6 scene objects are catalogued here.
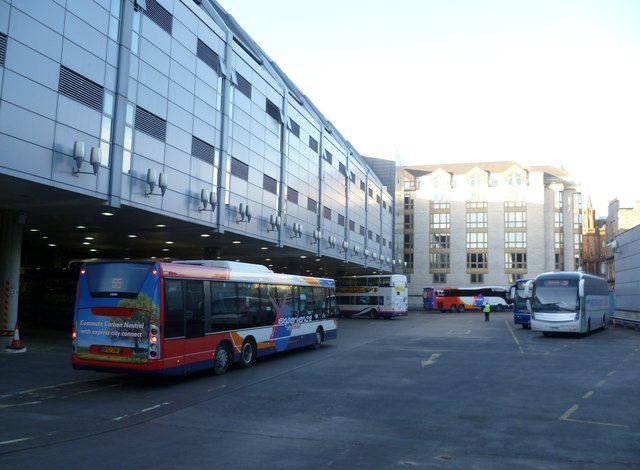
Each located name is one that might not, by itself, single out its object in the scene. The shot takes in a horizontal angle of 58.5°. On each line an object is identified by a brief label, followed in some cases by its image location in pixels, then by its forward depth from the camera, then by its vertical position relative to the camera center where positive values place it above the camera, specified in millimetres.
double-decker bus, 48312 -452
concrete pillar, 20250 +449
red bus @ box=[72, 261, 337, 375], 12867 -793
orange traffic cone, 19777 -2294
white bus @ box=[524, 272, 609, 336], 28156 -295
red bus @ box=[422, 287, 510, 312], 69250 -548
